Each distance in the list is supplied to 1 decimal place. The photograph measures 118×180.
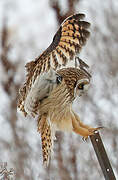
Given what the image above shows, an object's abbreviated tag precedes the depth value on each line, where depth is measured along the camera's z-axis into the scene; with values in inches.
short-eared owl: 286.9
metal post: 287.7
